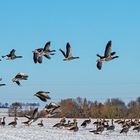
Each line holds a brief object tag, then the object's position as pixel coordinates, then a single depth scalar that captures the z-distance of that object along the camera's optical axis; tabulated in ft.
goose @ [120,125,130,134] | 140.93
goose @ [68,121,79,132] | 140.58
